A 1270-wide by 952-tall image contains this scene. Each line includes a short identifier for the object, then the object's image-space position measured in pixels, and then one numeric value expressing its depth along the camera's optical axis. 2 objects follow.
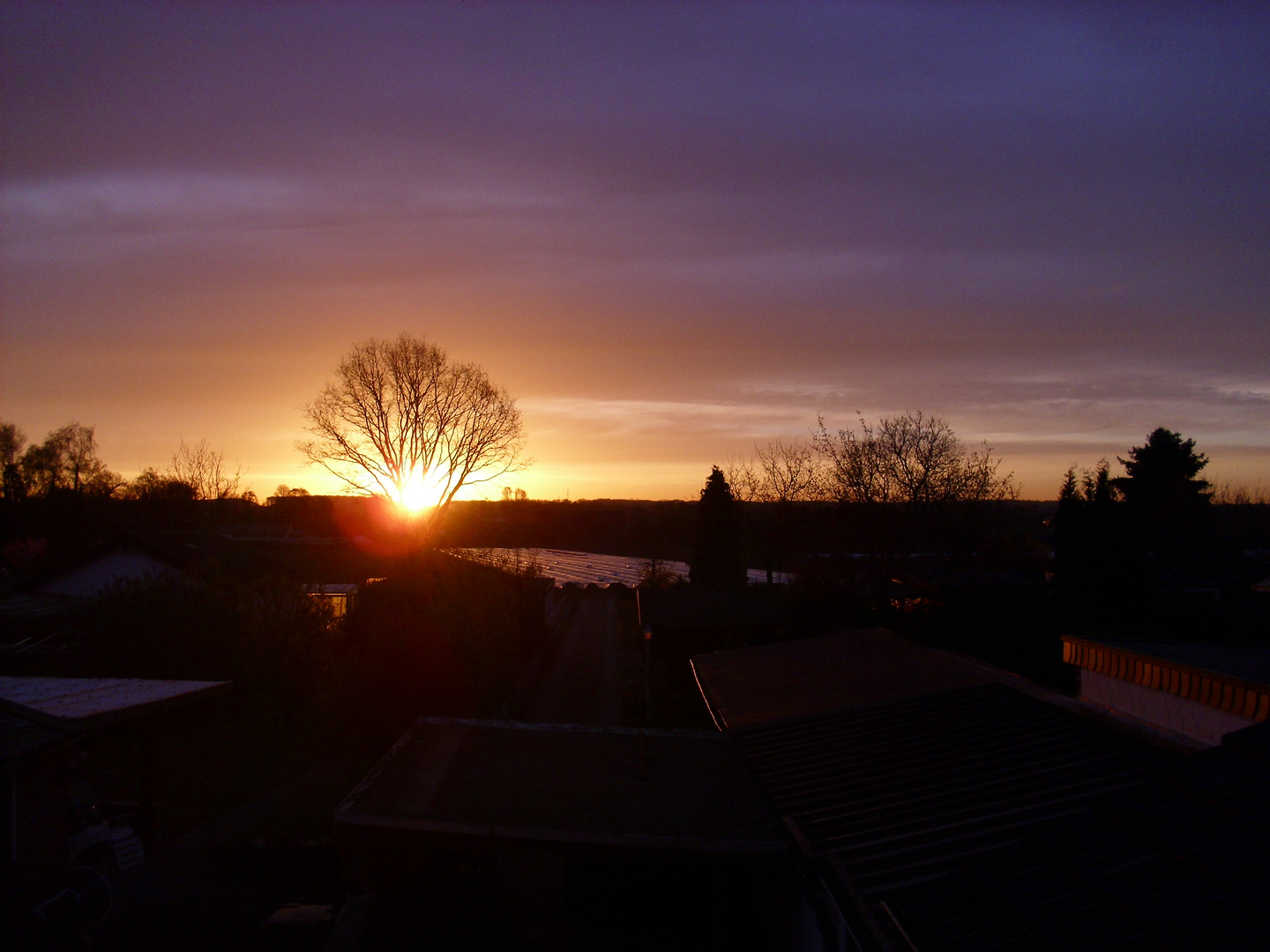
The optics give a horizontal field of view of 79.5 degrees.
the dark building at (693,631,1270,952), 3.78
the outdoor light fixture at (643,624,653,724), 19.86
